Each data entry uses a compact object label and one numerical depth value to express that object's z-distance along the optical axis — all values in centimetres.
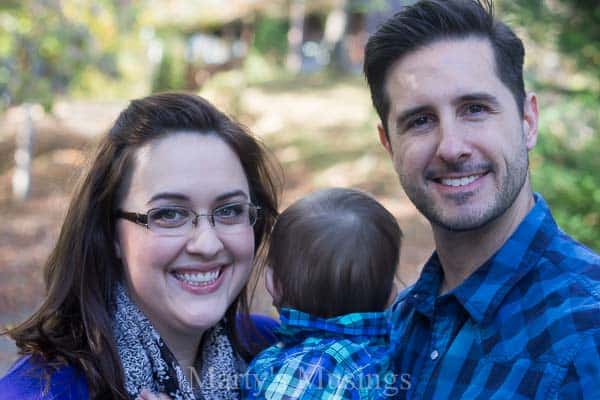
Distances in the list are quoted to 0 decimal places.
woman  242
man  207
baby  251
